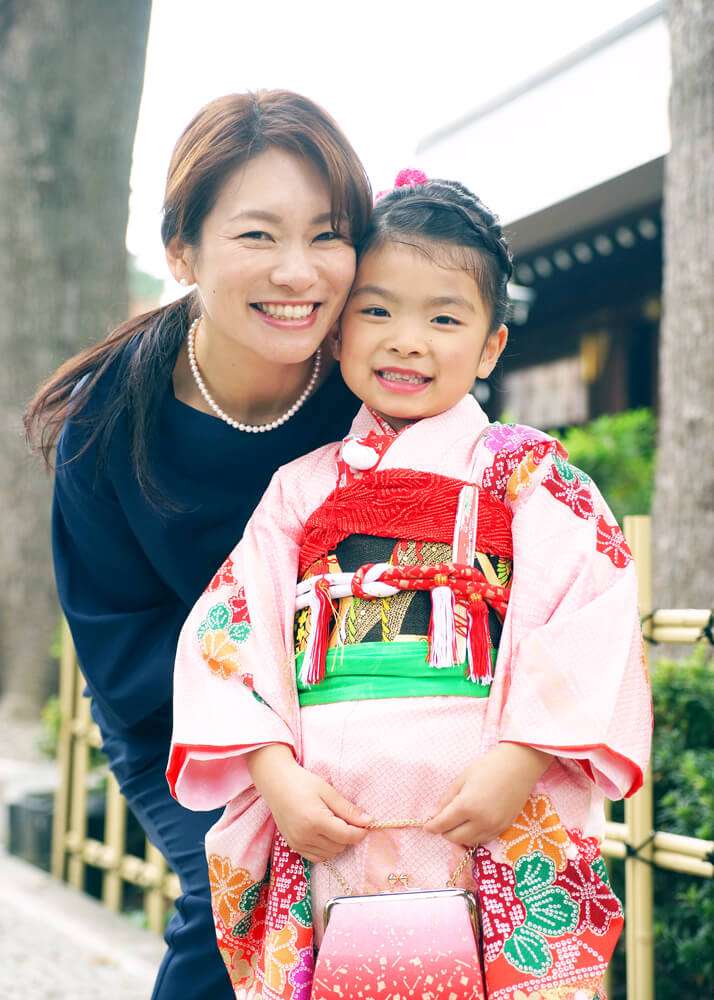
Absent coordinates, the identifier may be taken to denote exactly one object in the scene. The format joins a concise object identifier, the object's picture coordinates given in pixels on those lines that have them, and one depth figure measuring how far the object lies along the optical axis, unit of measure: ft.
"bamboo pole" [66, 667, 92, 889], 15.29
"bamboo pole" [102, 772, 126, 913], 14.23
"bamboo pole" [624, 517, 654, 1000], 8.38
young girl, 5.62
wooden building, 25.31
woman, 6.94
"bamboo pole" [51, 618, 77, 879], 15.58
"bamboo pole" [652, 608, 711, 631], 8.32
